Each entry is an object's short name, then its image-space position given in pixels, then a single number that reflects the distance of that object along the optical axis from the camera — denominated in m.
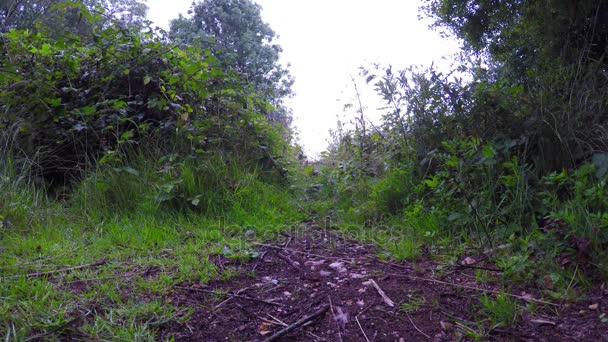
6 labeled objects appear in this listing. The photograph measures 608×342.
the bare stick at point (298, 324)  2.18
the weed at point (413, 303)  2.40
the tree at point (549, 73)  3.38
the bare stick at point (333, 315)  2.19
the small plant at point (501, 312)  2.16
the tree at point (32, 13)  16.28
